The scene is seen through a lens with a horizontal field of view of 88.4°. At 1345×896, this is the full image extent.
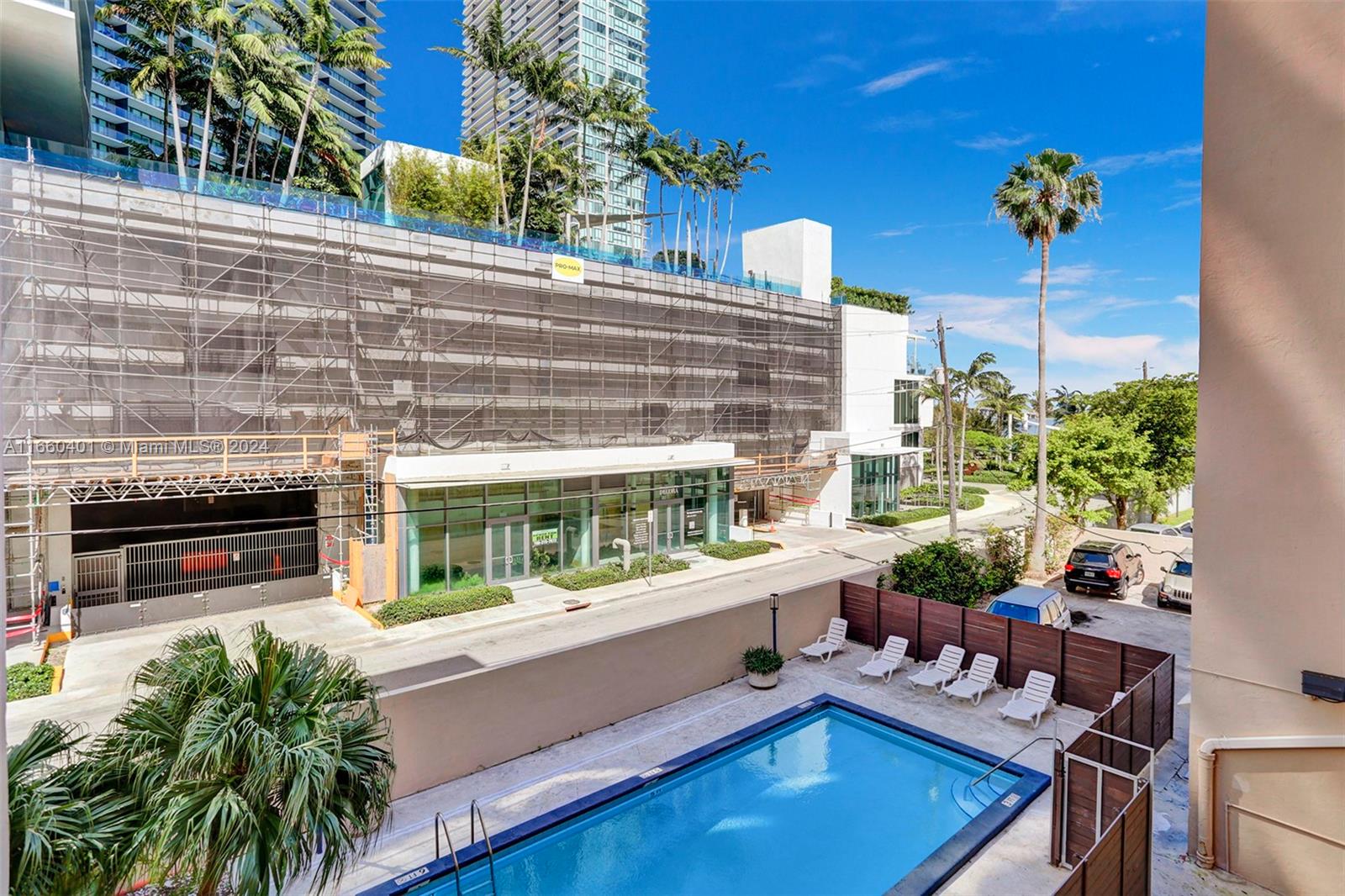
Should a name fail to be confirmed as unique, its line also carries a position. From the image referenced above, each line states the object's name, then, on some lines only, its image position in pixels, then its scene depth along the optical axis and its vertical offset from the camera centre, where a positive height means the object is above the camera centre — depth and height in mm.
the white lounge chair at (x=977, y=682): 12750 -4903
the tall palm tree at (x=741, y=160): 42875 +16243
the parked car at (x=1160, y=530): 23172 -3699
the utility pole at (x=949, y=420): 22938 +43
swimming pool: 8484 -5586
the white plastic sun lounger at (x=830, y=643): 14898 -4900
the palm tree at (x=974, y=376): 38938 +2616
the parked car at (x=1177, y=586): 18031 -4336
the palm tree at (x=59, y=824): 4324 -2730
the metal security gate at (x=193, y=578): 17250 -4212
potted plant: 13602 -4868
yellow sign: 24828 +5519
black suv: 19109 -4095
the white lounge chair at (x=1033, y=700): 11828 -4900
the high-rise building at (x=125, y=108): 54688 +27599
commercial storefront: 19672 -2950
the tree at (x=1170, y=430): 29719 -371
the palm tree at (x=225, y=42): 23672 +13649
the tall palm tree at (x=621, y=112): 34812 +16060
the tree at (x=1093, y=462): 24766 -1509
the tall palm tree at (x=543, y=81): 30000 +14985
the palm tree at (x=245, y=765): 4953 -2609
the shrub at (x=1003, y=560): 18266 -4066
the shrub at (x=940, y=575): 16766 -3800
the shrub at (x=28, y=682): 13133 -5000
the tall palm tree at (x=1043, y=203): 21266 +6813
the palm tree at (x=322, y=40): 26797 +14898
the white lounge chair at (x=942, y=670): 13273 -4878
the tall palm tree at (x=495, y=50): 28922 +15702
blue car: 14648 -3996
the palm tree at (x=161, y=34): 23312 +13642
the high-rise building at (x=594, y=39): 92188 +53313
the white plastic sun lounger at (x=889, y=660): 13820 -4909
